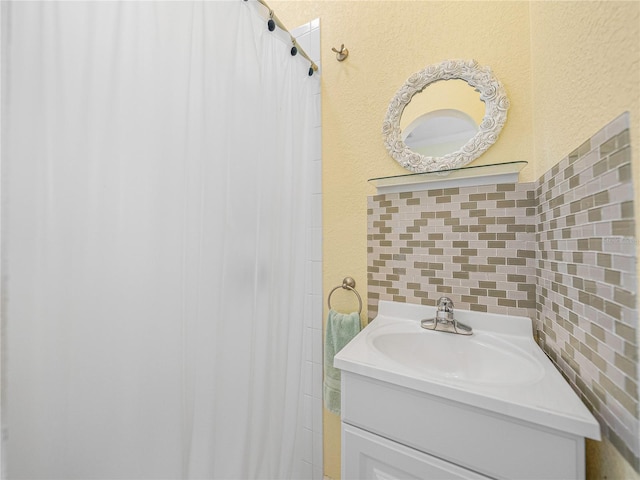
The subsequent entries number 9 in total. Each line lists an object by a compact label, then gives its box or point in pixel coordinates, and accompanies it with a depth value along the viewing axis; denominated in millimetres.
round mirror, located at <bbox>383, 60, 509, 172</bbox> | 999
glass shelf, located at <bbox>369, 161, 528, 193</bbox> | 967
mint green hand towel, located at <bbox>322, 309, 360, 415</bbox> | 1166
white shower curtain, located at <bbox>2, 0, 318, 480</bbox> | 473
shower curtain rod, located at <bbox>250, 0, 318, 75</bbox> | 969
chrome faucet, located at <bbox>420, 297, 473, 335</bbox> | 971
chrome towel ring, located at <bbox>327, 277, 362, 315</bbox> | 1241
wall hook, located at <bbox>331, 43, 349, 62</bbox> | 1299
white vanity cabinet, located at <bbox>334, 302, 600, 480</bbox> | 527
